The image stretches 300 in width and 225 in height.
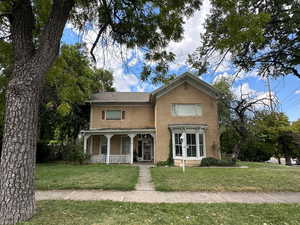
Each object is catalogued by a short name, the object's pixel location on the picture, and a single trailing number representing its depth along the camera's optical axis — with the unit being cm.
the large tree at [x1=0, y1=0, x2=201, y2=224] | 351
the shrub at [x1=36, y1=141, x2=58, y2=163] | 1634
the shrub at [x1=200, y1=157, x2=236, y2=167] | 1401
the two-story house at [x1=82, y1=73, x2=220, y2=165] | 1520
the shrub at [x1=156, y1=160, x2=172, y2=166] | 1454
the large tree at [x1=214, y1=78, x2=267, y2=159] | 1521
